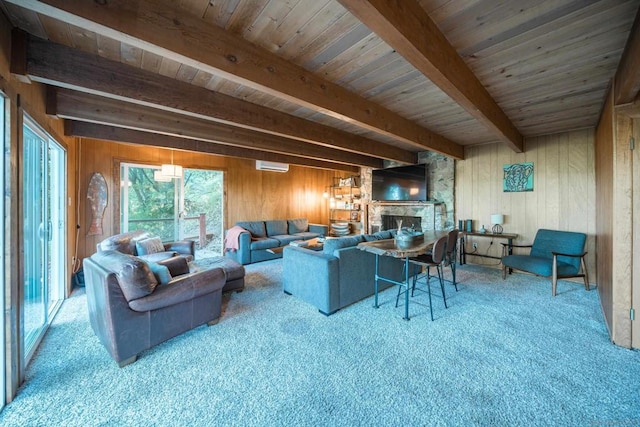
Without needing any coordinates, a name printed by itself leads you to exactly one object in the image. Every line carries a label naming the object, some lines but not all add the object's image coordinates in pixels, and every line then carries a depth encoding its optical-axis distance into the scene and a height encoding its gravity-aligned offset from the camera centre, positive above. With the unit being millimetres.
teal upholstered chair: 3429 -707
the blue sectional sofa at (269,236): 5090 -541
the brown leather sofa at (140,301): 1938 -741
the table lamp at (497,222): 4516 -194
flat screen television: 5508 +666
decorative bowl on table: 2841 -348
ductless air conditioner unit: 5805 +1113
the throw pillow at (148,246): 3400 -444
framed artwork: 4391 +604
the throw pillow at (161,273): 2227 -533
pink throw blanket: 5152 -536
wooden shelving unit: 7535 +300
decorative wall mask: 4262 +249
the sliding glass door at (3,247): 1555 -198
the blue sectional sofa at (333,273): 2795 -727
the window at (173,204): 4758 +211
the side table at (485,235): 4348 -484
